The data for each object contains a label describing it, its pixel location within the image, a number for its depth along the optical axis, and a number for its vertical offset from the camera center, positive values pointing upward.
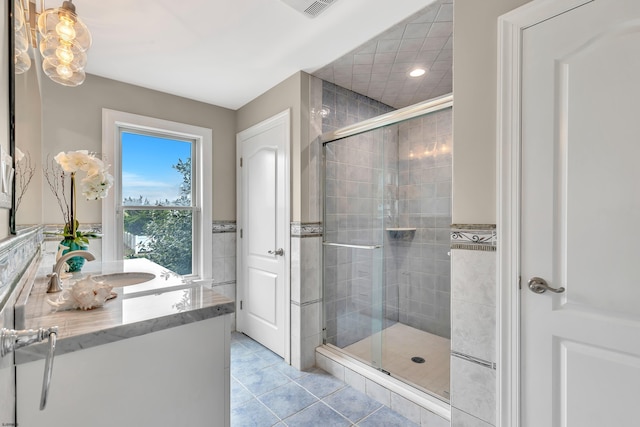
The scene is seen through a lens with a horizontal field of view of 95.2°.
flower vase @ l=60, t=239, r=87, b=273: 1.54 -0.21
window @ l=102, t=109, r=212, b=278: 2.51 +0.18
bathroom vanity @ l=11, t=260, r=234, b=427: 0.79 -0.46
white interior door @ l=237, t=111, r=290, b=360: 2.54 -0.20
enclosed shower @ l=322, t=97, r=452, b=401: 2.34 -0.31
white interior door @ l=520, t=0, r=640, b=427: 1.02 -0.02
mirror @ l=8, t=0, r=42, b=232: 0.98 +0.31
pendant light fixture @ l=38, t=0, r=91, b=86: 1.21 +0.74
